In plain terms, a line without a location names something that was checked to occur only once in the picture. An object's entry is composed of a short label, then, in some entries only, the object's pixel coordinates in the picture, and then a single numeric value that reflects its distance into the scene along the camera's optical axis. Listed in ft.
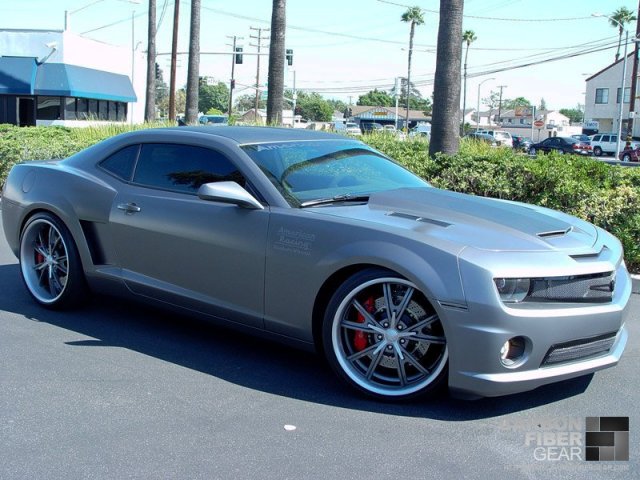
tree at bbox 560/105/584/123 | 598.34
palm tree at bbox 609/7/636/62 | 242.17
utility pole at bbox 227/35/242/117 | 172.45
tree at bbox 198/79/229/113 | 427.33
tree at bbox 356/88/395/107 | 473.26
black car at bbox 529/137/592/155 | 154.61
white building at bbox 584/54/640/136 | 233.55
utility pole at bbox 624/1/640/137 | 150.82
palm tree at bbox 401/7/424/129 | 234.38
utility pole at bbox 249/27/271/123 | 217.15
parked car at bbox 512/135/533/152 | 172.14
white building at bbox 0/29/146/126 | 110.93
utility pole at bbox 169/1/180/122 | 108.78
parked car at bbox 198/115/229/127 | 129.47
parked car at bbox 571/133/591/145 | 176.32
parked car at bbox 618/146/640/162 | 147.54
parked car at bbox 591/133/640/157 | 169.17
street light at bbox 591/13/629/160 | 153.27
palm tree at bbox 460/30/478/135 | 248.09
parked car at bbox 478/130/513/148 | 181.47
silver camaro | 12.83
